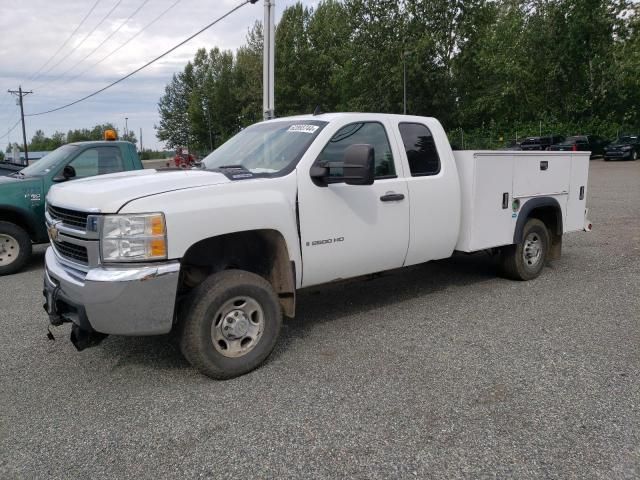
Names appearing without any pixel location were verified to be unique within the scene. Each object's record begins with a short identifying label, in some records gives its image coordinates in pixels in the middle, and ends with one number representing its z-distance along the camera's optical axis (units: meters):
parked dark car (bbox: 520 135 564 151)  32.16
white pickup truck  3.47
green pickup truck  7.59
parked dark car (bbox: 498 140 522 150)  36.72
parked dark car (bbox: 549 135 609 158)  31.02
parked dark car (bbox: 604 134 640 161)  31.34
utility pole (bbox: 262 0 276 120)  14.05
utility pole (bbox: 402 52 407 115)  40.79
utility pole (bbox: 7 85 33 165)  59.34
